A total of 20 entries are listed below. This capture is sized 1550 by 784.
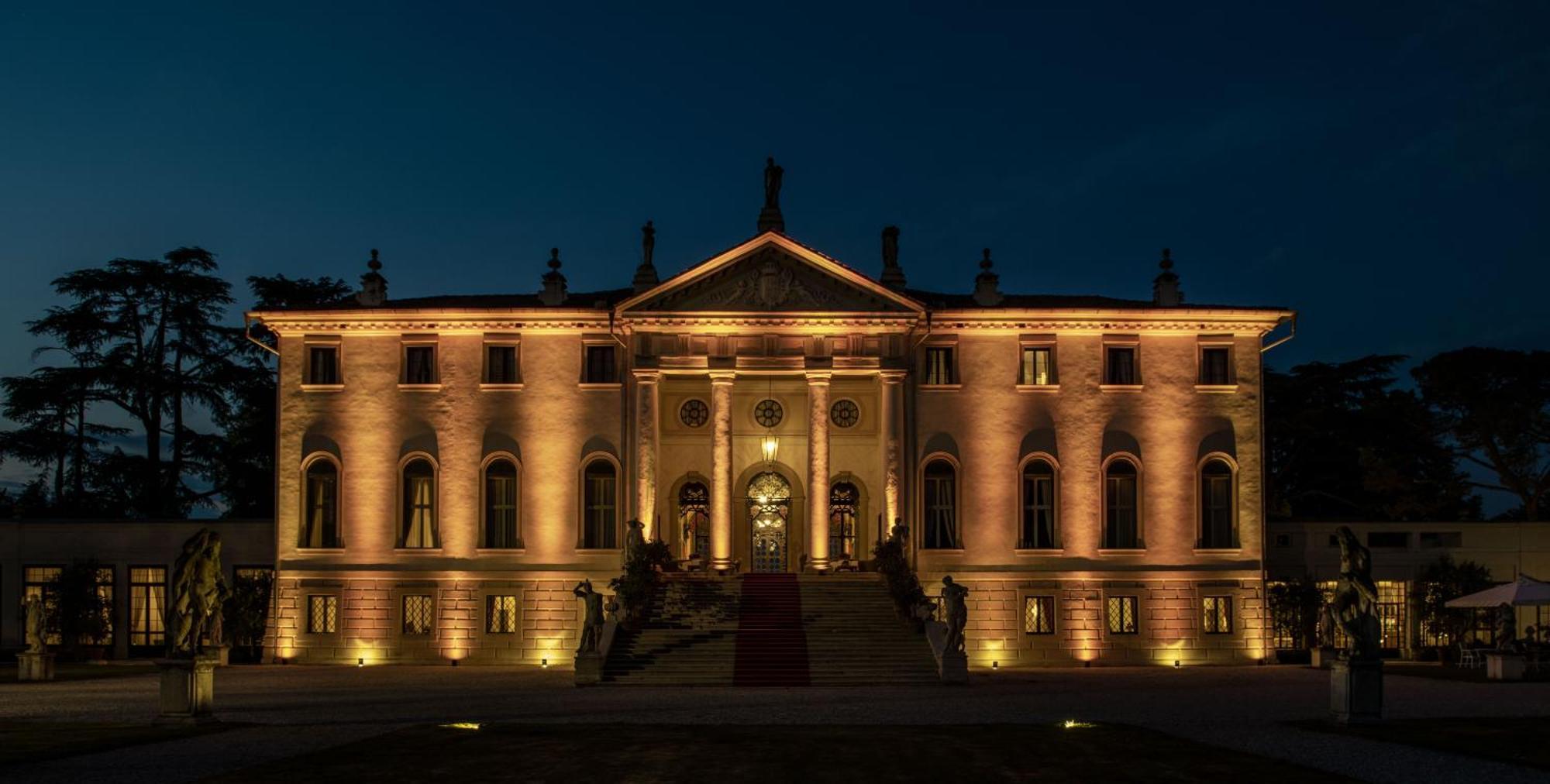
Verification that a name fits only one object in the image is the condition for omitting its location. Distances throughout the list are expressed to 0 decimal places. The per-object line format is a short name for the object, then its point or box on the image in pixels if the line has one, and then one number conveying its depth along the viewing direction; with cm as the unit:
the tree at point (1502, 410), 5159
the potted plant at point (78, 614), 4169
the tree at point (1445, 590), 4219
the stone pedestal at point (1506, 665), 3466
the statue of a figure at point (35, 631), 3444
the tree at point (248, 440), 5744
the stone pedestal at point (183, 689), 2391
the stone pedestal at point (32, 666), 3438
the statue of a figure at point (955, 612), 3303
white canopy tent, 3691
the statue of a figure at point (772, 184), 4197
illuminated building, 4131
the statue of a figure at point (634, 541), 3812
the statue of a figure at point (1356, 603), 2416
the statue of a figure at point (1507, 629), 3569
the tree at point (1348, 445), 5581
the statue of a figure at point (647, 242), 4262
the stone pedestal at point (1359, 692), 2373
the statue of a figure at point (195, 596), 2453
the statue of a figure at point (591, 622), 3344
